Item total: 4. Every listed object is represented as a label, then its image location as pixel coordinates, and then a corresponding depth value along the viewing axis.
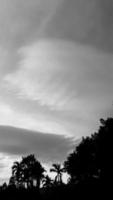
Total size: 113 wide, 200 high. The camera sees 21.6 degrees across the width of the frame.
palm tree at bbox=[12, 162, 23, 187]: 99.69
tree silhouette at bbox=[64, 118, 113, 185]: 66.62
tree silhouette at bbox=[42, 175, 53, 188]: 102.68
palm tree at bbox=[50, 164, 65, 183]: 104.79
